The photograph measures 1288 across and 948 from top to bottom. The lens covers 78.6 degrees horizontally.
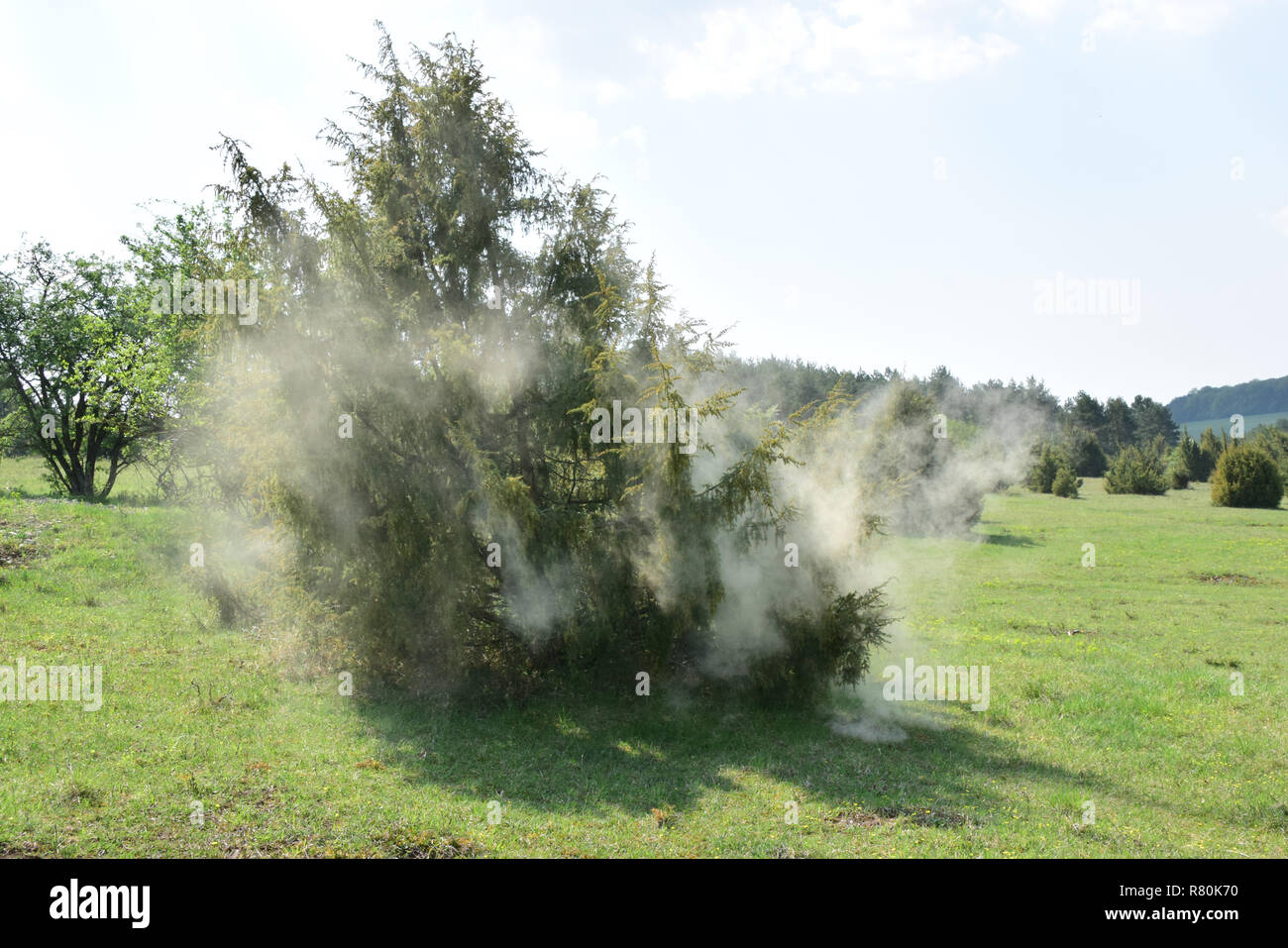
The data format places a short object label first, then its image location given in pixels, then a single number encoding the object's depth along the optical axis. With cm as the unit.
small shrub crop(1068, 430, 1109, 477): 7794
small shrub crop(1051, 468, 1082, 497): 5103
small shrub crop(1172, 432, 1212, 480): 5894
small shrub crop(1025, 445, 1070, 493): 5325
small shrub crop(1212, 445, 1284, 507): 4112
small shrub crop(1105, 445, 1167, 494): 5175
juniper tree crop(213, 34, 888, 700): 1059
